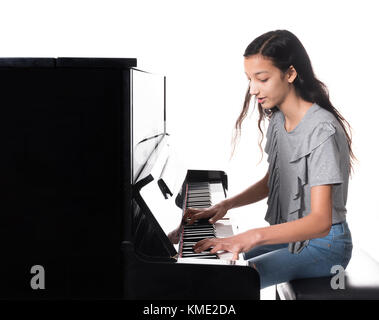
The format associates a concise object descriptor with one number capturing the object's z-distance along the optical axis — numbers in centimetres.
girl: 170
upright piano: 158
